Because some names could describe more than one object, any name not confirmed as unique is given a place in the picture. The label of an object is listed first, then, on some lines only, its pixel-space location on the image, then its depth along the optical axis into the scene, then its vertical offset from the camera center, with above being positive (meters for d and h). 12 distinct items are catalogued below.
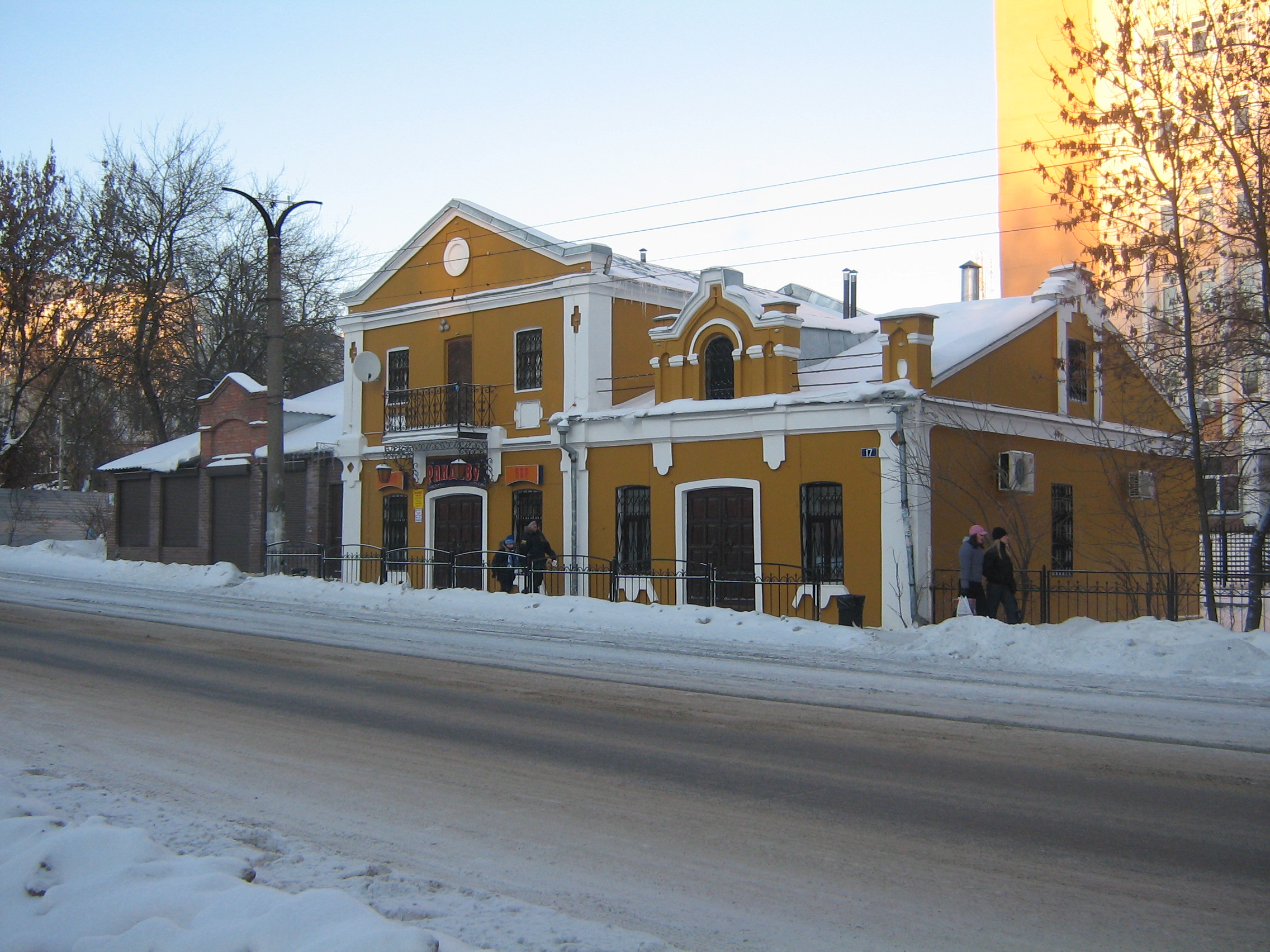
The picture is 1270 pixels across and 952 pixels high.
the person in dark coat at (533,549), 21.81 -0.58
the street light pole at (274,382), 23.08 +2.88
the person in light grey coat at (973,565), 16.16 -0.69
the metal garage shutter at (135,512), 35.94 +0.26
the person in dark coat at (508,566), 21.76 -0.94
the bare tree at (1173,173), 15.69 +5.08
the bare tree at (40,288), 36.72 +7.91
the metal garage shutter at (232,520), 32.34 +0.01
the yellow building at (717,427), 19.14 +1.79
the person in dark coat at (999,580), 16.38 -0.93
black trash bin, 17.05 -1.43
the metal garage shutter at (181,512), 34.28 +0.27
